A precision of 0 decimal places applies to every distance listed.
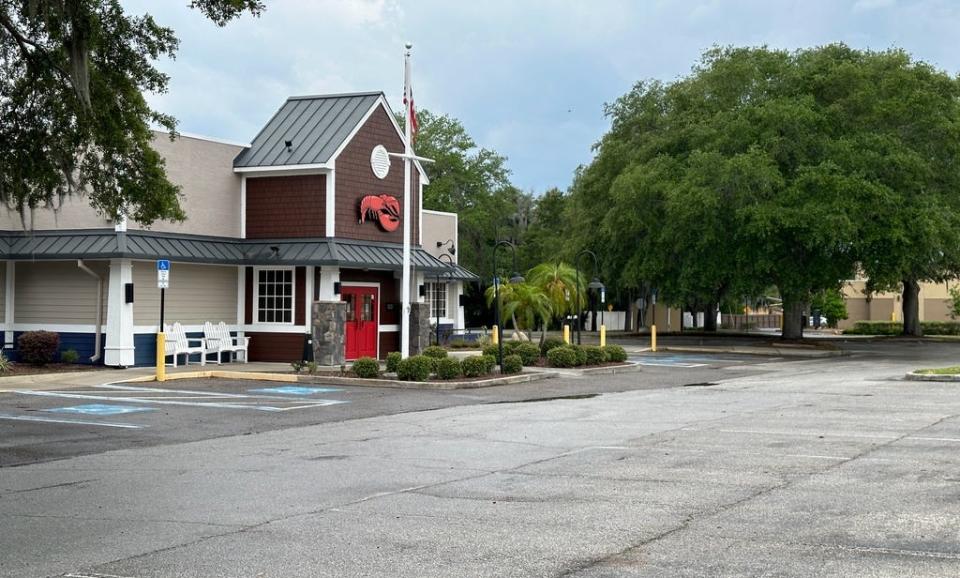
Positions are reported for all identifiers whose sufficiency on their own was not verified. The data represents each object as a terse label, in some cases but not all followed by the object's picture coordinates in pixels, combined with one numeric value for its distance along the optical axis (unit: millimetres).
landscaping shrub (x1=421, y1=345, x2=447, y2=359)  25453
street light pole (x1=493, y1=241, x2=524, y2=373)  25328
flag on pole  26156
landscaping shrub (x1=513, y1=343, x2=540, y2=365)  29516
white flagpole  26031
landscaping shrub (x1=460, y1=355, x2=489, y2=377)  24547
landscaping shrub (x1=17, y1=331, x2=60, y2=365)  26203
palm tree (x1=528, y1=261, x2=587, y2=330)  34000
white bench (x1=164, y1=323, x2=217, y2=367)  27734
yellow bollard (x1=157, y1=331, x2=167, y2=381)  23281
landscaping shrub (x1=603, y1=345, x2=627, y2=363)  31288
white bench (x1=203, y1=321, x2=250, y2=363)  29000
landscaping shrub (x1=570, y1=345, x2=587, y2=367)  29531
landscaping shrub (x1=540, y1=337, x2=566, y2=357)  31531
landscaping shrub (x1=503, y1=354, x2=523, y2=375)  25848
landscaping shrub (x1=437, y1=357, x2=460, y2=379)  23953
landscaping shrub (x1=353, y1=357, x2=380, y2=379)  24031
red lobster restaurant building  26922
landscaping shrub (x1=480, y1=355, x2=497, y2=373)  25047
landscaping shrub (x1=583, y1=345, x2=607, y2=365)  30141
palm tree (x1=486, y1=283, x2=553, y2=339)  33188
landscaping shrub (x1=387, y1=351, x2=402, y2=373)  24422
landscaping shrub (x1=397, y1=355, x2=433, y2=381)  23562
